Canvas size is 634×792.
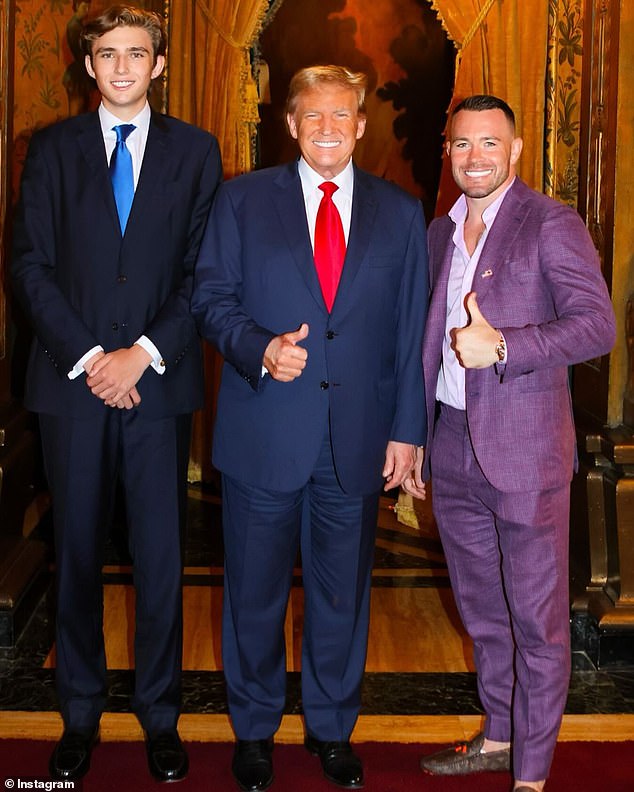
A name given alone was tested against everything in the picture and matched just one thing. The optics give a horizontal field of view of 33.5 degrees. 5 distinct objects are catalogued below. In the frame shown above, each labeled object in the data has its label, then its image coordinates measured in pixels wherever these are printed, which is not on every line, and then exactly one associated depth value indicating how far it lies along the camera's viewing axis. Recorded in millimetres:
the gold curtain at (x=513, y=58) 5020
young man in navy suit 2529
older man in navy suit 2494
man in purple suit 2346
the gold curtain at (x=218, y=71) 5574
